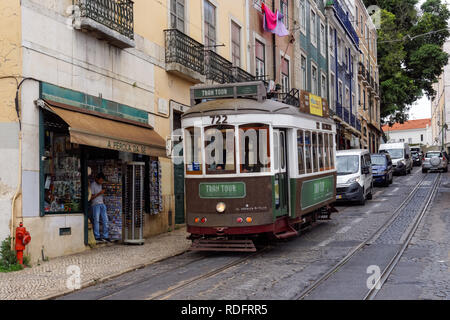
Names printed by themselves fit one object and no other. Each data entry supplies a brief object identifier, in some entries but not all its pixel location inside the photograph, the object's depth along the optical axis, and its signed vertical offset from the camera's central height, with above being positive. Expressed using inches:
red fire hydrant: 368.5 -34.9
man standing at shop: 471.5 -18.1
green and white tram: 406.9 +11.4
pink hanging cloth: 905.5 +268.9
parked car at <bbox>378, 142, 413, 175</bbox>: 1477.6 +66.5
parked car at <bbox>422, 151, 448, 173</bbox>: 1561.3 +45.5
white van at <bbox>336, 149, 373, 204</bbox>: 780.6 +5.7
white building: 4436.5 +389.3
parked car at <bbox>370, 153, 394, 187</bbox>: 1116.5 +21.6
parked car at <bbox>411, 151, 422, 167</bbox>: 2143.2 +80.2
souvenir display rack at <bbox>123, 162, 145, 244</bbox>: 486.0 -20.3
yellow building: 392.5 +69.9
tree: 1894.7 +445.3
